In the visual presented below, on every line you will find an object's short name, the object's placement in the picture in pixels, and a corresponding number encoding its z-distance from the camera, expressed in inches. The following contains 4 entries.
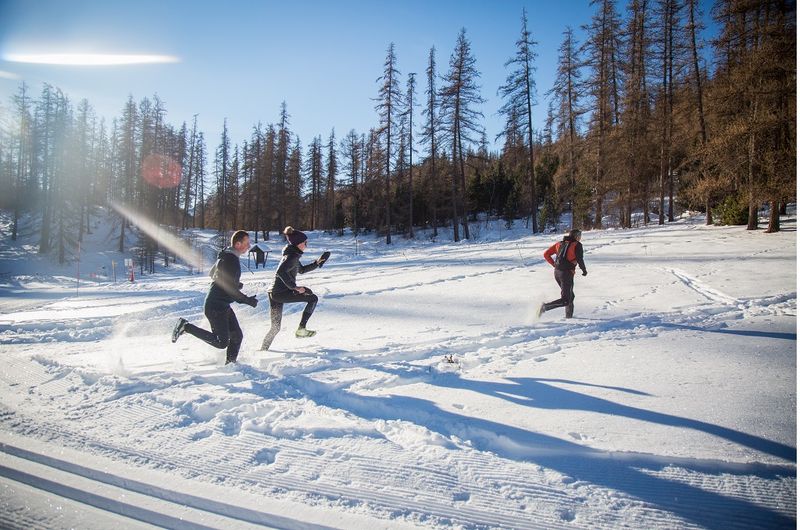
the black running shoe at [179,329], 184.1
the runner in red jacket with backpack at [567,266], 265.1
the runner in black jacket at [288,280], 211.5
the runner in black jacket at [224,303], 179.0
